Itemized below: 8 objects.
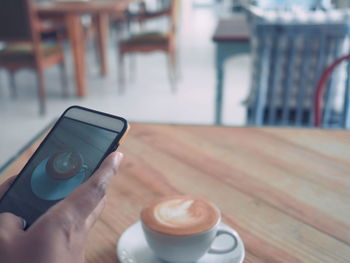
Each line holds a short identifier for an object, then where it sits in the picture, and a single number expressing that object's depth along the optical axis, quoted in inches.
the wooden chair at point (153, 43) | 116.8
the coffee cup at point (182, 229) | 17.2
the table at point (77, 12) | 106.3
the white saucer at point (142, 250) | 18.7
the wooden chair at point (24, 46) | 93.3
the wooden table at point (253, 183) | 20.4
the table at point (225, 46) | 66.9
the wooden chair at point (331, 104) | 42.1
